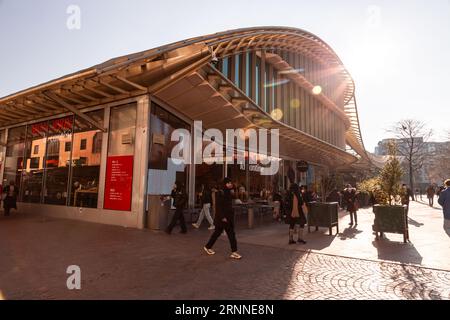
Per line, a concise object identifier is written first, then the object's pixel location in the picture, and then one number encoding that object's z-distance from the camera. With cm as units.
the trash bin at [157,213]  984
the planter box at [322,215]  966
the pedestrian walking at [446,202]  800
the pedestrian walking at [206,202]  1034
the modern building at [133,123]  955
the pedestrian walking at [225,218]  626
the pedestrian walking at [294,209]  791
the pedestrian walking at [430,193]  2416
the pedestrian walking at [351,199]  1214
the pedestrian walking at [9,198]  1307
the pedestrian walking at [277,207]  1366
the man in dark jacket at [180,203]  936
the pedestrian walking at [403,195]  918
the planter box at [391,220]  806
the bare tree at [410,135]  3550
